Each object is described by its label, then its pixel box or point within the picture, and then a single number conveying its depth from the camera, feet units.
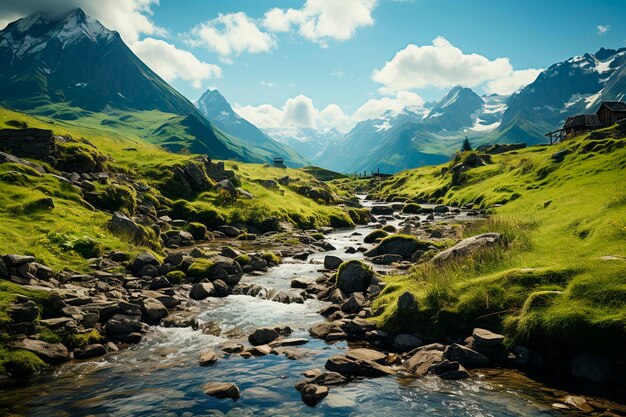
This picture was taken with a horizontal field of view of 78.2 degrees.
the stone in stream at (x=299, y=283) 88.74
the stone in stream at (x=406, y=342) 51.70
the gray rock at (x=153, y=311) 64.03
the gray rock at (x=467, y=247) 69.98
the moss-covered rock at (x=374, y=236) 150.92
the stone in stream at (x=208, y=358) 48.93
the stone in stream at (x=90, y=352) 50.08
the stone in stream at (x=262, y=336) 56.90
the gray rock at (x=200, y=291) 78.28
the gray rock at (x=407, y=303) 55.36
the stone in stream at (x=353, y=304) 68.49
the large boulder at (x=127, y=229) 98.43
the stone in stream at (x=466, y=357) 45.37
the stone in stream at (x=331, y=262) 107.04
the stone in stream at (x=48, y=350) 46.93
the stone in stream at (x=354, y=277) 79.41
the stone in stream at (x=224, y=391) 40.86
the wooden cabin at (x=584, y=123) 346.74
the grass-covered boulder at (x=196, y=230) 147.54
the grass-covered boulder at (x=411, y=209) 271.63
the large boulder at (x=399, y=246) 115.29
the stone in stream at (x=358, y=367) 45.29
